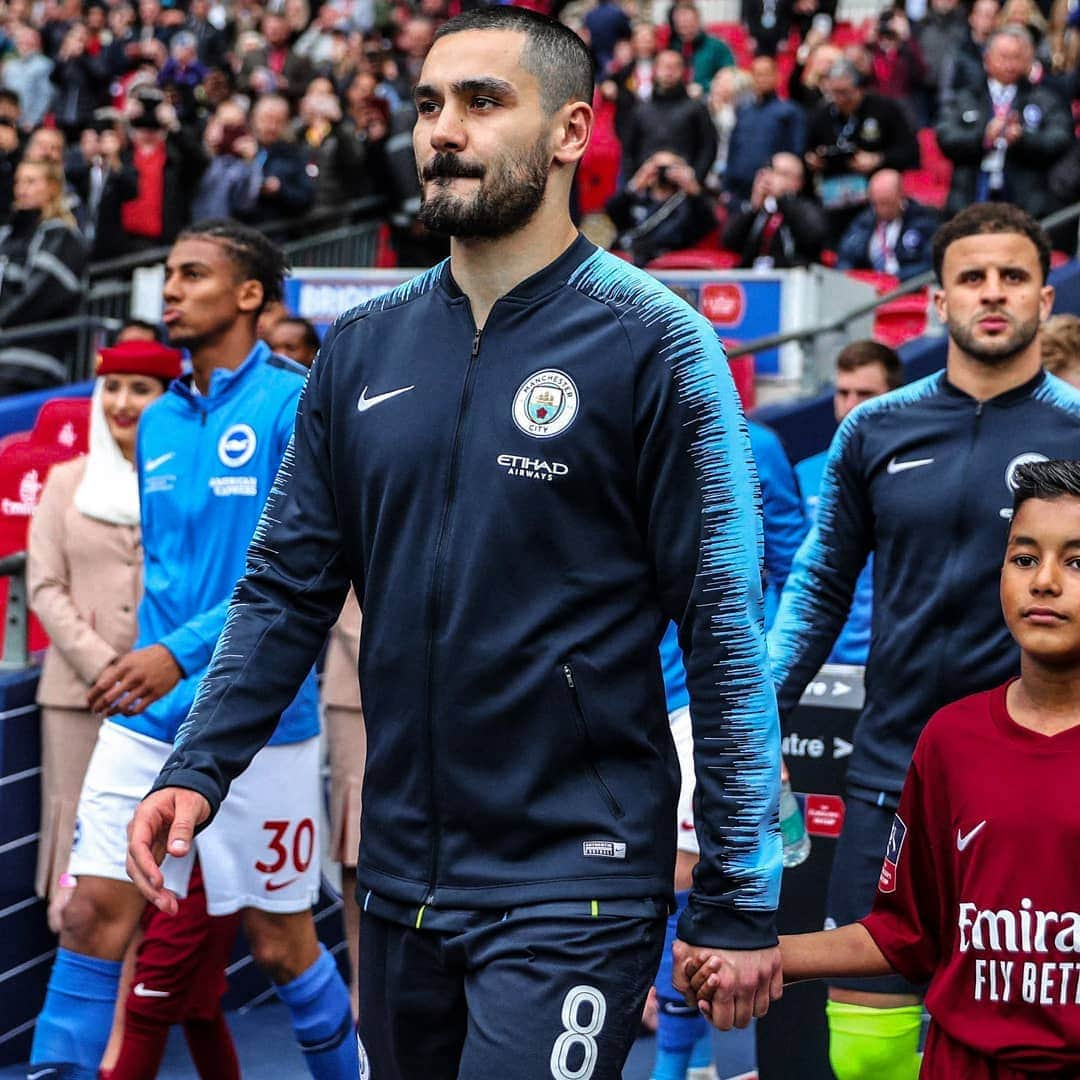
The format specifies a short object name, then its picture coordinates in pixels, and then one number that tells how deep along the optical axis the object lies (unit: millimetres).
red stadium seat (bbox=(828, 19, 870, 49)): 18672
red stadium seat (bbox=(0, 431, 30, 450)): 9525
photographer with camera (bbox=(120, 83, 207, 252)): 15891
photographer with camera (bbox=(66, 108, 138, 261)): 15695
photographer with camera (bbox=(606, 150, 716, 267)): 14961
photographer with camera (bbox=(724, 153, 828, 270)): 14242
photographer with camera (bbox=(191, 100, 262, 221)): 16172
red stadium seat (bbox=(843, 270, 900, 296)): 13758
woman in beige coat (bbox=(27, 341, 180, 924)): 6121
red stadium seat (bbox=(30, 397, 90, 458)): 9289
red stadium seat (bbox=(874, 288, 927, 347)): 13195
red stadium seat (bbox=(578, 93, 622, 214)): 16438
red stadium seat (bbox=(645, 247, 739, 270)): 14484
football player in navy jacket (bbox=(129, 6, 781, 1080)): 2990
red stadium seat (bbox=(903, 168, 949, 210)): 16219
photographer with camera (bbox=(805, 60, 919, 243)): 14719
